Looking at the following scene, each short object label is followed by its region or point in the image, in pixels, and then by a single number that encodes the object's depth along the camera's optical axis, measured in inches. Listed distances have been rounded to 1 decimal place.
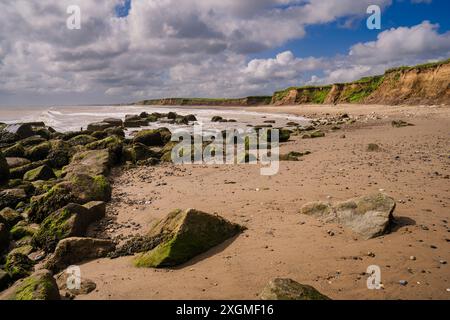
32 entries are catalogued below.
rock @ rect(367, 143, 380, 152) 570.2
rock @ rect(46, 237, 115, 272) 255.0
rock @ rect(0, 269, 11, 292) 225.6
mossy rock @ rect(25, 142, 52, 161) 682.2
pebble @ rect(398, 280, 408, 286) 183.5
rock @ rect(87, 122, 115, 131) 1134.8
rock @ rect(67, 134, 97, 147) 808.1
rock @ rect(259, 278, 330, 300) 156.6
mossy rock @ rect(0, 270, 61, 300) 182.1
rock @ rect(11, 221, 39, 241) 325.7
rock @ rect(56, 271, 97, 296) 205.6
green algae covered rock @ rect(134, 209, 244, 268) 230.1
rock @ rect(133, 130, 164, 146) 820.0
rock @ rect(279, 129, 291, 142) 795.4
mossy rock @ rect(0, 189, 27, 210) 409.7
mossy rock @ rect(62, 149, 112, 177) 503.5
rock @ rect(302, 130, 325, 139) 832.6
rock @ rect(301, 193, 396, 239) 238.1
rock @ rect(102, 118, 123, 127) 1261.0
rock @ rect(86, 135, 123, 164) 606.6
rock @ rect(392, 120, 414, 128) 938.2
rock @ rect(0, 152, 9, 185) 515.5
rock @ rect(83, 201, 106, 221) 328.0
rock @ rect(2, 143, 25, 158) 671.8
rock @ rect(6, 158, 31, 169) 600.8
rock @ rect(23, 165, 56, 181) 519.9
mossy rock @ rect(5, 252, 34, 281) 244.0
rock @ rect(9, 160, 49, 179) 550.0
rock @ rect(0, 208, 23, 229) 346.9
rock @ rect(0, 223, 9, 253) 301.1
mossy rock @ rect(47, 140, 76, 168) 629.8
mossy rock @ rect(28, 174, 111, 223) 353.1
